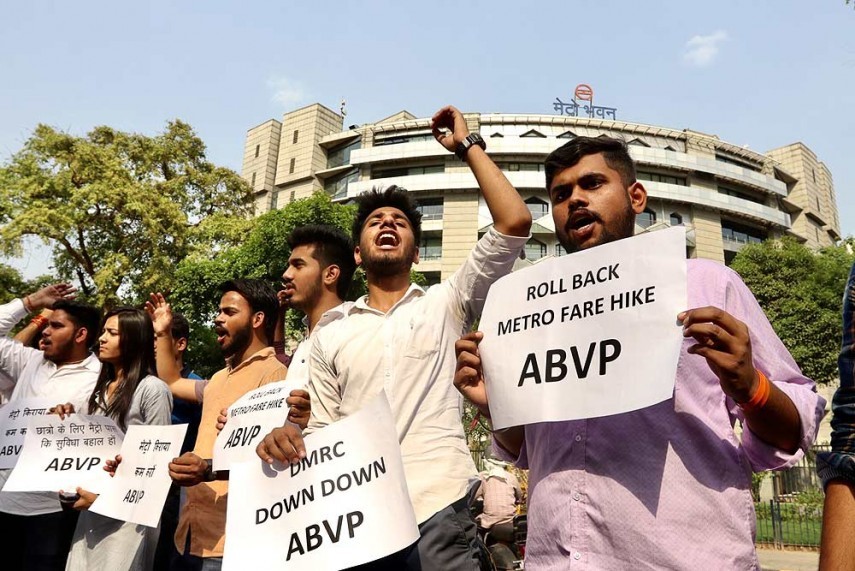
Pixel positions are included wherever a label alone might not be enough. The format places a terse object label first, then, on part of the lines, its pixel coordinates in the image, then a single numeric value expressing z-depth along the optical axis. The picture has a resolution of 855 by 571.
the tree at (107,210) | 21.33
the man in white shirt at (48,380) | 3.94
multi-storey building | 37.91
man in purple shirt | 1.43
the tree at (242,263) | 21.70
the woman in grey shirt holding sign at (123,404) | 3.47
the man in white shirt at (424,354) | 2.18
